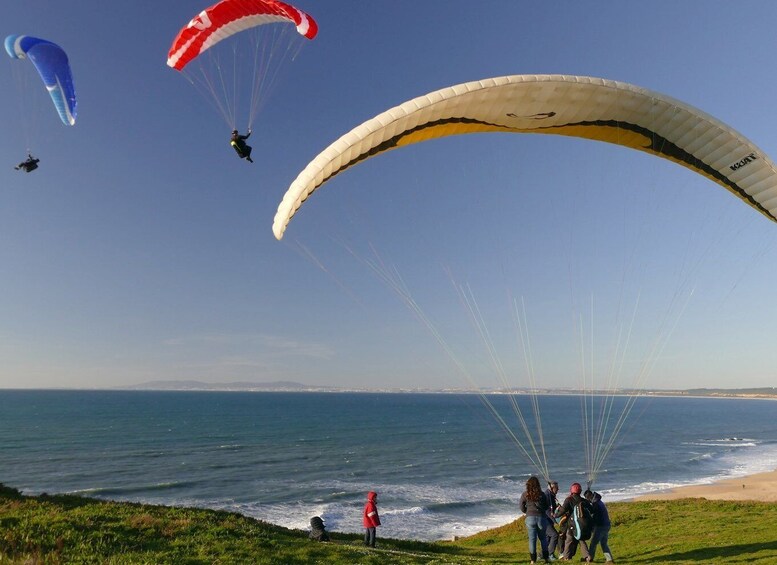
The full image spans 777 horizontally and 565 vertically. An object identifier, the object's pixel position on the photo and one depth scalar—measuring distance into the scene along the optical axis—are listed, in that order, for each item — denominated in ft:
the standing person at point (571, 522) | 27.22
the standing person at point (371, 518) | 37.47
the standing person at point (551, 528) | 27.53
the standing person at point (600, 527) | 27.04
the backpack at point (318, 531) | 37.63
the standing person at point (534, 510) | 27.14
